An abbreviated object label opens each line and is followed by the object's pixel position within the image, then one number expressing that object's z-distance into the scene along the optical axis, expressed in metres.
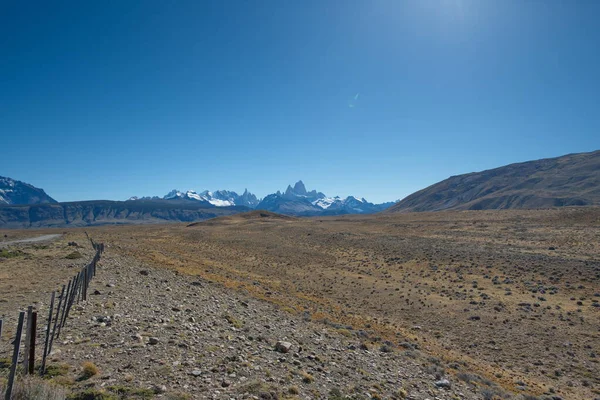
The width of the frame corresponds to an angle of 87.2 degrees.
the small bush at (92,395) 7.43
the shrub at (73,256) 29.69
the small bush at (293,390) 9.23
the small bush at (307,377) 10.23
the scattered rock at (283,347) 12.41
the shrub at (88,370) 8.49
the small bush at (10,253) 29.67
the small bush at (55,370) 8.31
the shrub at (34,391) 6.53
